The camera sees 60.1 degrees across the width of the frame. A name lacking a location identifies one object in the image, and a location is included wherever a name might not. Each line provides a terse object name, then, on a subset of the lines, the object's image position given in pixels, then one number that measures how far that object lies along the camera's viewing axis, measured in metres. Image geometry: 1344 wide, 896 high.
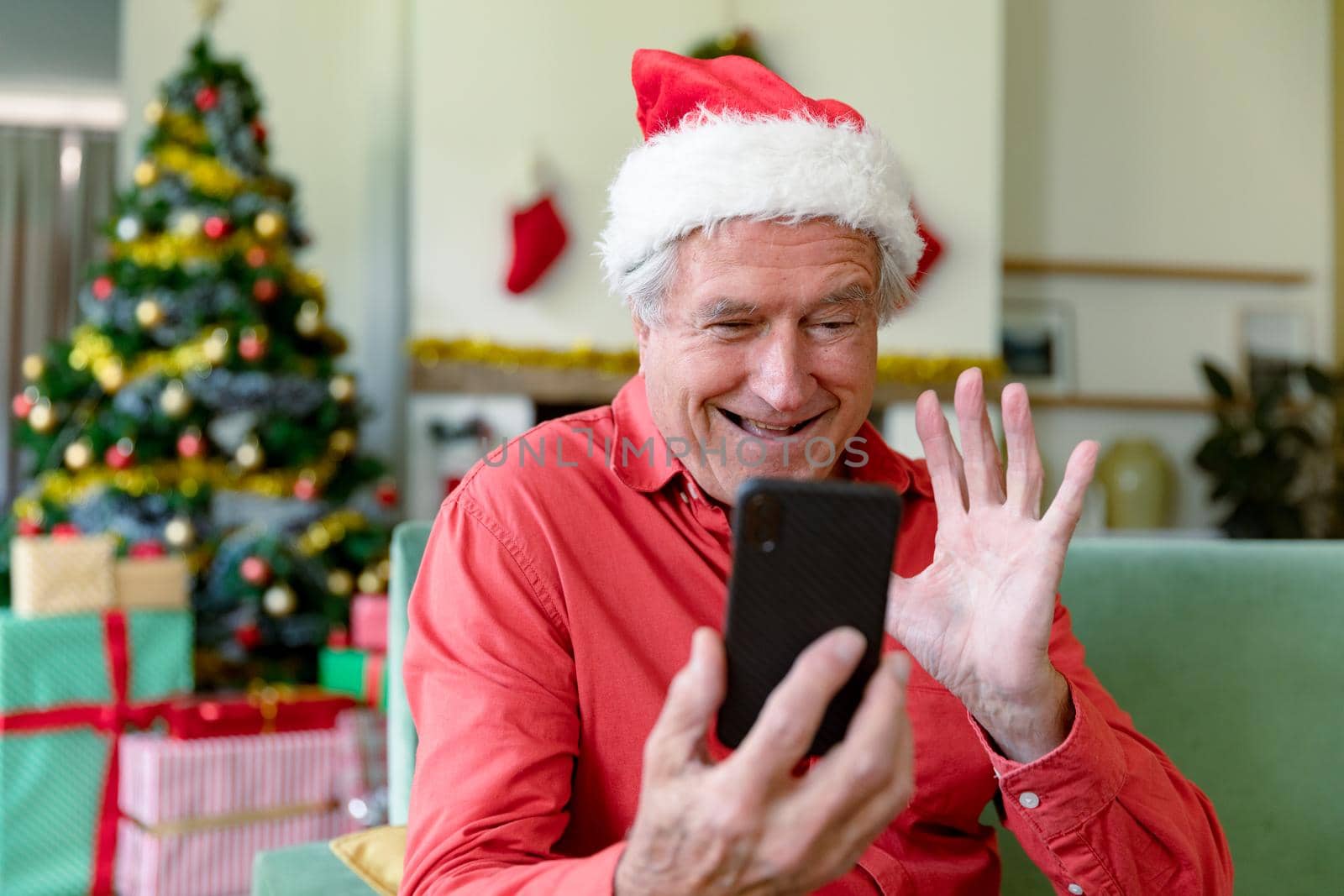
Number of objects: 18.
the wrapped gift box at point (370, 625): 2.67
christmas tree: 2.88
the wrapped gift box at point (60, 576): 2.42
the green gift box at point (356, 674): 2.57
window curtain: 5.09
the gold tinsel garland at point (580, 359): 3.76
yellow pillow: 1.05
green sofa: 1.25
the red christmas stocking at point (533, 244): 3.74
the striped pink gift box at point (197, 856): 2.33
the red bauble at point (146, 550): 2.71
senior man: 0.86
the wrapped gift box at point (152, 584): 2.53
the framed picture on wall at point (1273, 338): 4.75
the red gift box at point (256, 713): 2.42
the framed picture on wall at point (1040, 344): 4.58
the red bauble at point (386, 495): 3.20
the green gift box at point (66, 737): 2.34
